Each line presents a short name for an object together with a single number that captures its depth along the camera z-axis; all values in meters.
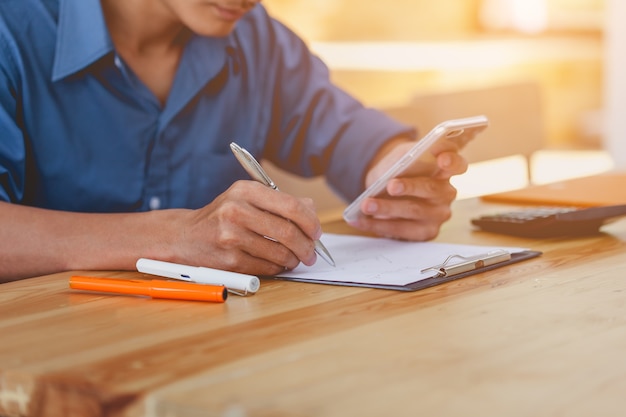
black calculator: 1.53
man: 1.39
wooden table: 1.02
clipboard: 1.31
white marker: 1.29
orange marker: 1.27
